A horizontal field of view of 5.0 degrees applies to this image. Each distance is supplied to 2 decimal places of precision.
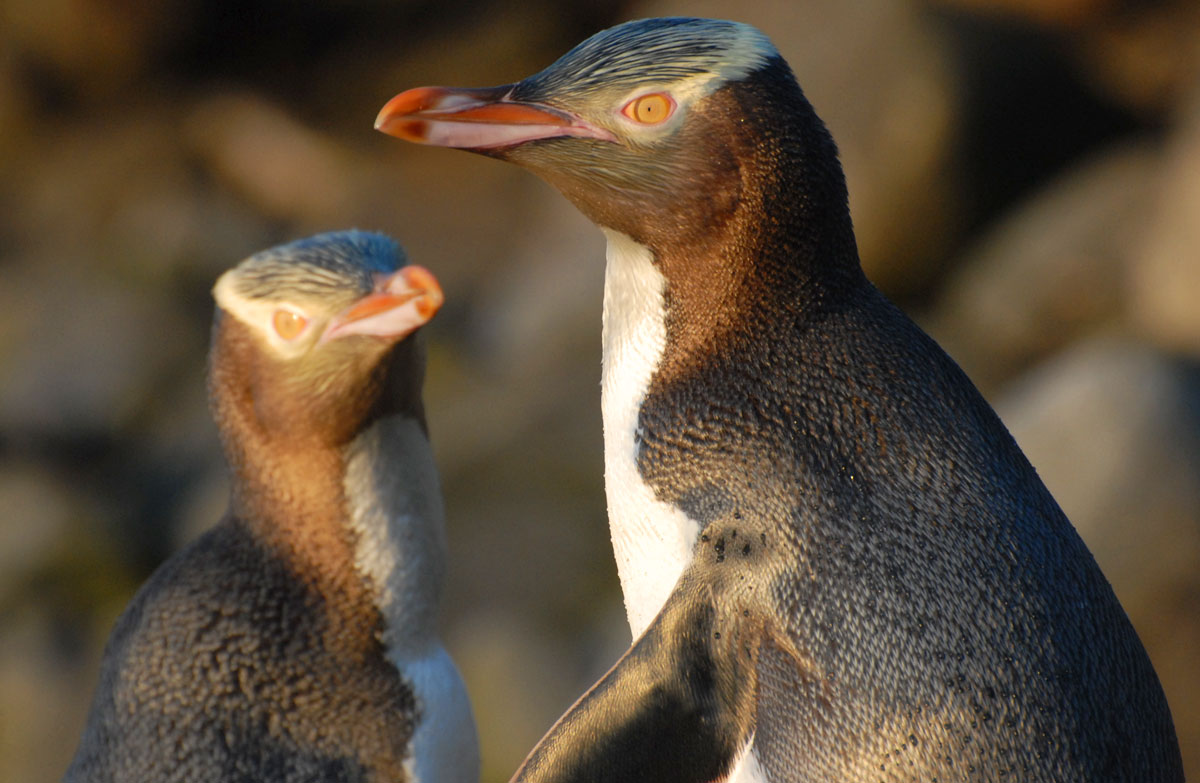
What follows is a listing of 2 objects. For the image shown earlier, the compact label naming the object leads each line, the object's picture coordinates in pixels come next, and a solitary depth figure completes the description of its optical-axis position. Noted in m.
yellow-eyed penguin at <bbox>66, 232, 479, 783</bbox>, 4.65
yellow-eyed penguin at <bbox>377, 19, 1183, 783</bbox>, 4.50
